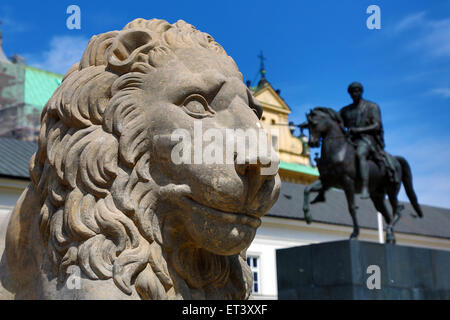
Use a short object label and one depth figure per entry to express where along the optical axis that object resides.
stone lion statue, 1.98
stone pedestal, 8.99
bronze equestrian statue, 11.09
